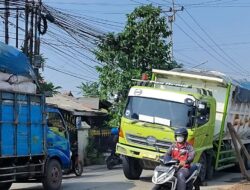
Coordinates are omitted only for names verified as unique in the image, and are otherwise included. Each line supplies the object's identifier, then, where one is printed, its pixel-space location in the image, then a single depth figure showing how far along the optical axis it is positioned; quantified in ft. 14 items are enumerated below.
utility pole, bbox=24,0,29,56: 64.38
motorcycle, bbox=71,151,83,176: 53.99
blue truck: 32.68
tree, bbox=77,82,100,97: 134.86
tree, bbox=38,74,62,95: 97.19
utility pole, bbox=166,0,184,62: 121.60
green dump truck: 42.98
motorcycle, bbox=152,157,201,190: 27.14
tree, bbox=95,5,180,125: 79.20
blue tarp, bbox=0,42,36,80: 34.30
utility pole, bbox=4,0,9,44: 65.09
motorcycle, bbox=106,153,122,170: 64.39
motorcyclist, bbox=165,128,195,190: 28.84
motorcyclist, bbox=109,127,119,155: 64.09
